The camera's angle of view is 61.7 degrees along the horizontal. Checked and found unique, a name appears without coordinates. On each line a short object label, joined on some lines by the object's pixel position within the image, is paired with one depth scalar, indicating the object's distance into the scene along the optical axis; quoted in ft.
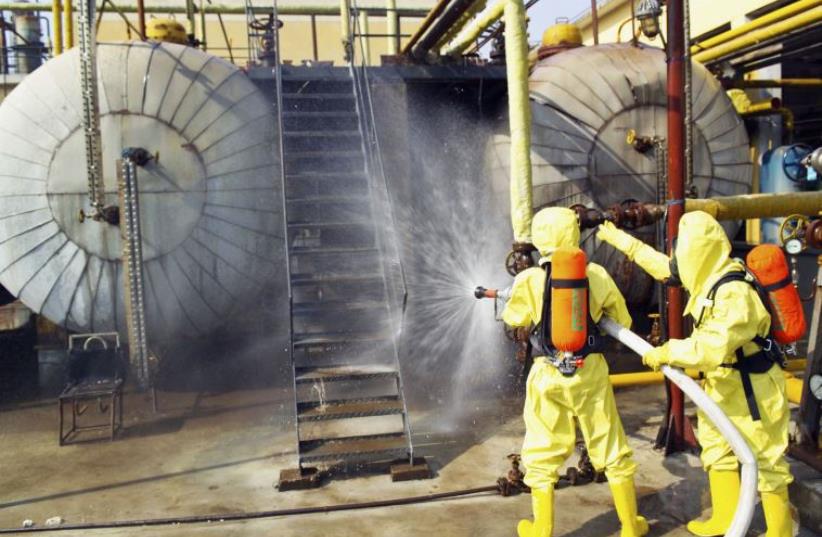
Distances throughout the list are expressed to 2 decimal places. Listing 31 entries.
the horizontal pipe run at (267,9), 44.04
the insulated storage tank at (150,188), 24.84
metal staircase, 19.04
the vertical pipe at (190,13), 34.22
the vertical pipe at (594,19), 32.76
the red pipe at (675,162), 17.83
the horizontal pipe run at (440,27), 26.02
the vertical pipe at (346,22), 30.68
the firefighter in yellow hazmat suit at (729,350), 12.84
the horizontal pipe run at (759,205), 17.80
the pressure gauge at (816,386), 15.43
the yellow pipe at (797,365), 21.43
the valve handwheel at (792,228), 16.57
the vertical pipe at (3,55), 38.22
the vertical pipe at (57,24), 33.88
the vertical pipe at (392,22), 40.24
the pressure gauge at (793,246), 16.46
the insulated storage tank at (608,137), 26.84
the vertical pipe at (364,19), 40.64
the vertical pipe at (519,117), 20.34
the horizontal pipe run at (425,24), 26.81
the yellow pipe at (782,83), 34.32
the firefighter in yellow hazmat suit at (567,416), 14.21
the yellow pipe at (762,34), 28.73
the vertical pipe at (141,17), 28.71
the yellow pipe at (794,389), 18.26
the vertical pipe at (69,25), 31.86
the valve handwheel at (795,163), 31.99
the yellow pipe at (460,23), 27.10
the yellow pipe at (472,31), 27.27
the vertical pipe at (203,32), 35.16
